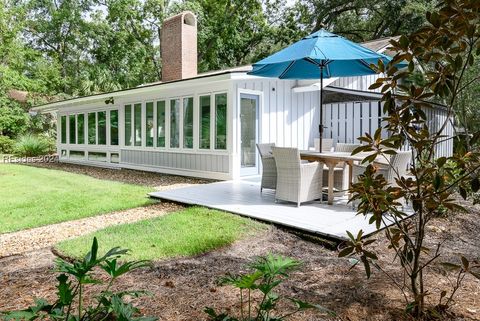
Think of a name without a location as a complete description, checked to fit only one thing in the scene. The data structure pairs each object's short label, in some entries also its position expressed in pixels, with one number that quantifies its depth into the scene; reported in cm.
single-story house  900
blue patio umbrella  534
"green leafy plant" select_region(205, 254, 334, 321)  178
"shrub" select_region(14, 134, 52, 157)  1742
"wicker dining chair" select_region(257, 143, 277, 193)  633
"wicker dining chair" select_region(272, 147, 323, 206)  536
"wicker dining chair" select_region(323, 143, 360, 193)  637
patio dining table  549
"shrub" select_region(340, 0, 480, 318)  208
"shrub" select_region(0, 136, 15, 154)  1961
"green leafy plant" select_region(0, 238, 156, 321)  165
